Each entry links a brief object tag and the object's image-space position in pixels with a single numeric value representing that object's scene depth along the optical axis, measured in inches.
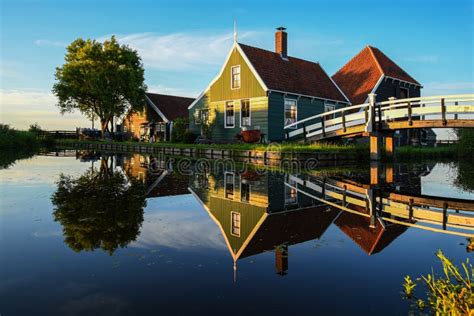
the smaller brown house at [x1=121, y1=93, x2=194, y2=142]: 1627.7
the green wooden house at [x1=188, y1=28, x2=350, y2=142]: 1010.1
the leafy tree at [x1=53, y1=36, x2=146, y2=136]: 1775.3
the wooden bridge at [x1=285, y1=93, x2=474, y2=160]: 648.4
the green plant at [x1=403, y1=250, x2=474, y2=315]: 120.3
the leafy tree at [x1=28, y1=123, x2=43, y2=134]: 1964.3
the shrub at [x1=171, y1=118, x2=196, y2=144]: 1233.4
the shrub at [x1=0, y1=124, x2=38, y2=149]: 1321.4
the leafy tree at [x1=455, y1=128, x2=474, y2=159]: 1150.3
